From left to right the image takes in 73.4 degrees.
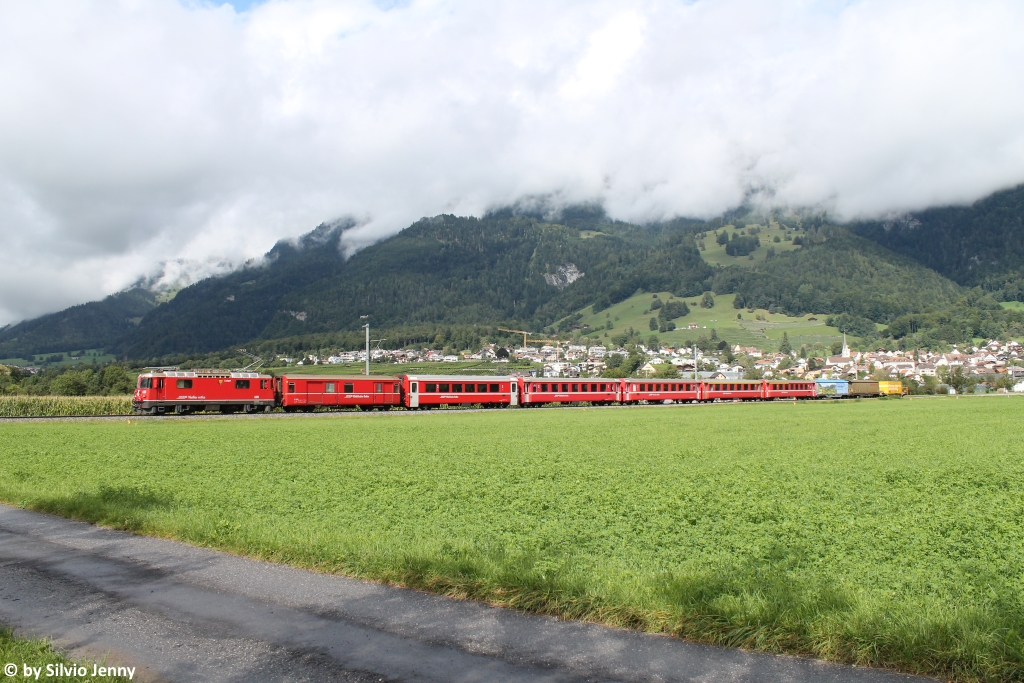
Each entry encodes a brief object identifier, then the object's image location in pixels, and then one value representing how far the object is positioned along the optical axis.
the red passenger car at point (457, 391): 58.99
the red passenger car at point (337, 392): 53.47
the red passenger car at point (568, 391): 65.88
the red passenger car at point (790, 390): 93.19
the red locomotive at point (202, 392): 48.47
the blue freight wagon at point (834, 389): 104.00
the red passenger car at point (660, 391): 75.19
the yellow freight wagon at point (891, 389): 110.57
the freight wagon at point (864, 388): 106.25
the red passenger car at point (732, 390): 84.25
